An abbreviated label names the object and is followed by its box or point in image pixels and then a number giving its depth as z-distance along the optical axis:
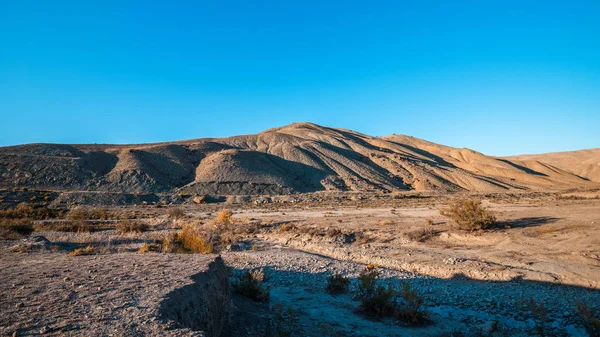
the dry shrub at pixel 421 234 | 18.03
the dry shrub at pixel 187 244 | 11.98
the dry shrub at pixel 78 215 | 27.08
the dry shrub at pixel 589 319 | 7.30
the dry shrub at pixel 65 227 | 21.77
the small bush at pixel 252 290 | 8.62
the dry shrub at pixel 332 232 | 19.88
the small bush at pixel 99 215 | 31.00
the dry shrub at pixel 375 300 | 8.55
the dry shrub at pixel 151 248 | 11.88
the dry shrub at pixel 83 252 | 10.21
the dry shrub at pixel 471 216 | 18.12
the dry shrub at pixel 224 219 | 24.69
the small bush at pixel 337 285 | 10.58
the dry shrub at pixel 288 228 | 21.97
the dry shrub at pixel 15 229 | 15.10
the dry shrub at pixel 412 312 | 8.10
